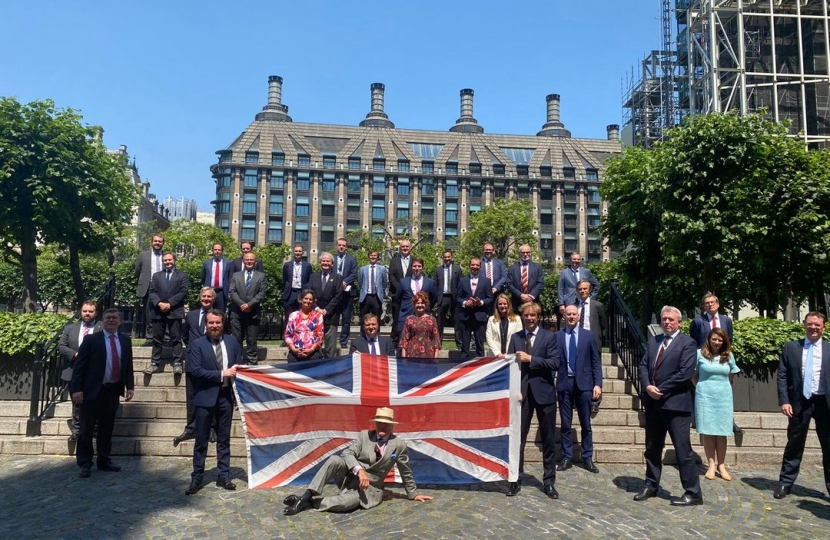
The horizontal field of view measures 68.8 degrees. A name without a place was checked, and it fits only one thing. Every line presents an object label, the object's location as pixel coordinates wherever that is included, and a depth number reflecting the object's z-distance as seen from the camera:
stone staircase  8.16
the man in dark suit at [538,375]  6.89
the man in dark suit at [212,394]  6.65
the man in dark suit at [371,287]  10.88
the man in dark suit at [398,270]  10.98
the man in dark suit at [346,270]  10.98
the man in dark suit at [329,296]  10.25
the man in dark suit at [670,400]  6.39
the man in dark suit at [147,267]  10.23
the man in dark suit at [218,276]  10.41
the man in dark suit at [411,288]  10.23
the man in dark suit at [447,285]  10.52
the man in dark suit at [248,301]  9.96
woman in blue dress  7.32
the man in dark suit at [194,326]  7.75
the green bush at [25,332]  10.31
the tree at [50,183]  17.98
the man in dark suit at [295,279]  10.70
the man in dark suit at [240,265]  10.52
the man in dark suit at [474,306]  10.03
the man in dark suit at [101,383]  7.37
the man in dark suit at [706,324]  8.72
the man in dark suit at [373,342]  7.93
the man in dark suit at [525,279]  10.24
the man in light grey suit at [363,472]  6.08
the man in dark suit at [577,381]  7.60
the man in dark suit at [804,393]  6.84
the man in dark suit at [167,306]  9.79
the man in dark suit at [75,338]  8.11
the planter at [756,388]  10.65
